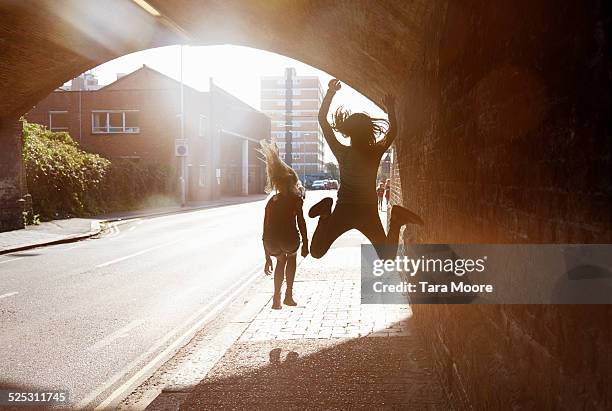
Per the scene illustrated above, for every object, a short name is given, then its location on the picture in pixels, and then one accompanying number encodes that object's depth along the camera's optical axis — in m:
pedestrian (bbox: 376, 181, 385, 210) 31.00
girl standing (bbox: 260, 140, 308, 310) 6.07
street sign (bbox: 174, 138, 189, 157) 36.00
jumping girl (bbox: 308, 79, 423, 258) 4.26
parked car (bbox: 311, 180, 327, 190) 86.25
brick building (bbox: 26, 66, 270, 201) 42.88
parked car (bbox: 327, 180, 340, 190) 85.99
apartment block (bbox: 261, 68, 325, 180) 135.50
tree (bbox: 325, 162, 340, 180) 147.35
